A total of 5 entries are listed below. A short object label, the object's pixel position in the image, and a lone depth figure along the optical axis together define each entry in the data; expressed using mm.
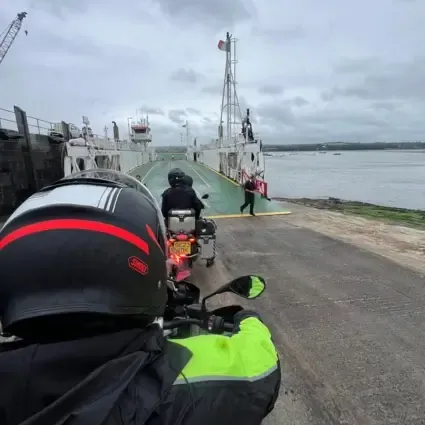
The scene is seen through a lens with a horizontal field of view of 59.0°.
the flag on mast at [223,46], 29609
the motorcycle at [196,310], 1667
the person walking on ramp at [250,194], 11992
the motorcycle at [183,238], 5895
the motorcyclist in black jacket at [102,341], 911
